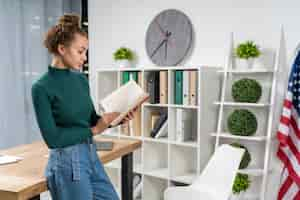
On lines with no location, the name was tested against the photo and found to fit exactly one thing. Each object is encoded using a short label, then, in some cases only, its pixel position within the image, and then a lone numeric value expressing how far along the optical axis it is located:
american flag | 2.57
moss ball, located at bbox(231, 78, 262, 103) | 2.71
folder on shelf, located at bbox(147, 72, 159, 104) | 3.13
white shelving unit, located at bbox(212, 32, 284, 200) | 2.65
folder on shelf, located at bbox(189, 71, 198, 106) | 2.87
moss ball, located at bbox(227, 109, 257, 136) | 2.71
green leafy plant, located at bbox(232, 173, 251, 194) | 2.73
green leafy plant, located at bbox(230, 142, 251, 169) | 2.76
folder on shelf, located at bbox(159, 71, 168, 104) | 3.05
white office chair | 2.05
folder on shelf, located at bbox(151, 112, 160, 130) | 3.18
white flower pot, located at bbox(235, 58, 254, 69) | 2.81
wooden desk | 1.36
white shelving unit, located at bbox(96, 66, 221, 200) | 2.85
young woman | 1.49
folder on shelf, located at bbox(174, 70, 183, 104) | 2.98
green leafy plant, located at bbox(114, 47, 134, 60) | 3.39
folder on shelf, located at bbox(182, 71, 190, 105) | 2.92
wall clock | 3.14
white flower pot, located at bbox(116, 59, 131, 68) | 3.44
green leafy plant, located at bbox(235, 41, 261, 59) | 2.72
